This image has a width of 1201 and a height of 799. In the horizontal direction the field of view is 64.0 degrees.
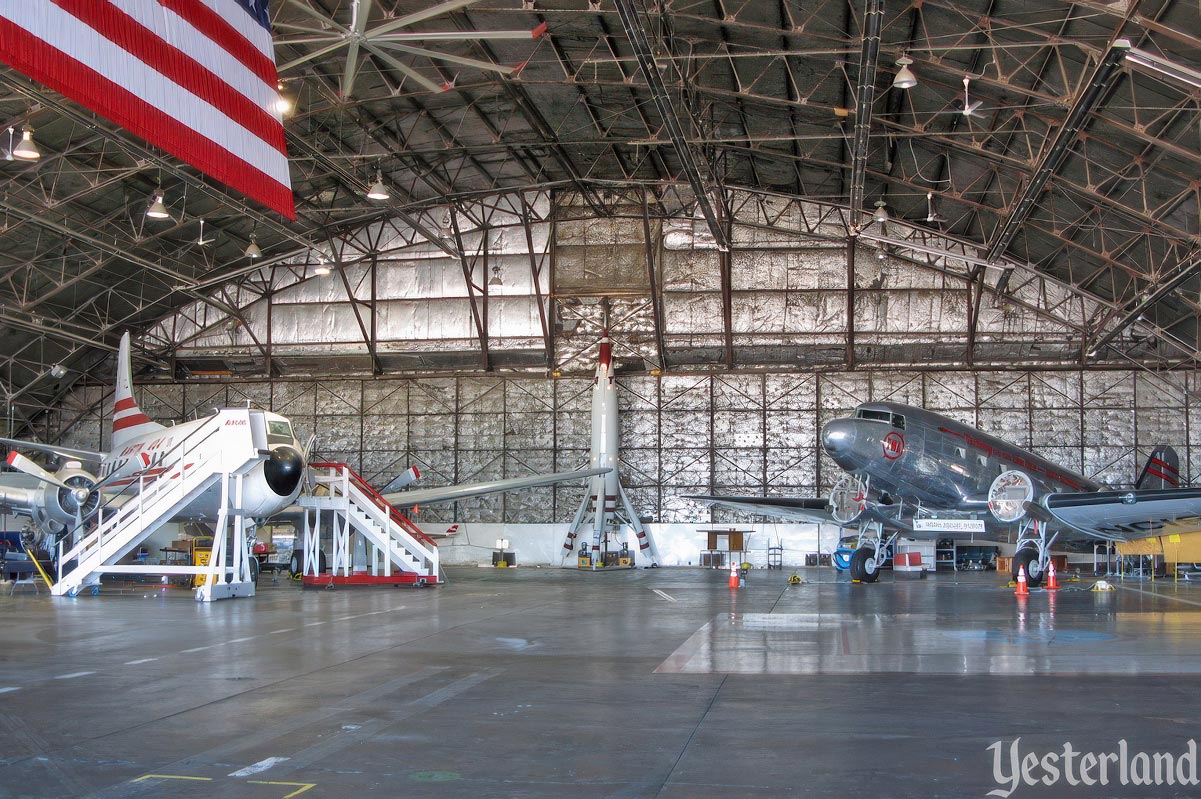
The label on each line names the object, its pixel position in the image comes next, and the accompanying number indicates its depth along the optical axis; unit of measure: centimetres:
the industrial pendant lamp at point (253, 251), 3772
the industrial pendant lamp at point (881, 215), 3512
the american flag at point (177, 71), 903
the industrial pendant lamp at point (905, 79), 2283
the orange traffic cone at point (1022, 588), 2350
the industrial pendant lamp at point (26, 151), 2620
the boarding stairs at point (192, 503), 2336
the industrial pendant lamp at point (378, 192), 3016
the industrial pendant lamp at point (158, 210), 3124
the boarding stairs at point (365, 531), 2822
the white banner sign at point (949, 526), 2683
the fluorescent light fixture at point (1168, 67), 2202
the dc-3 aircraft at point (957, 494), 2694
